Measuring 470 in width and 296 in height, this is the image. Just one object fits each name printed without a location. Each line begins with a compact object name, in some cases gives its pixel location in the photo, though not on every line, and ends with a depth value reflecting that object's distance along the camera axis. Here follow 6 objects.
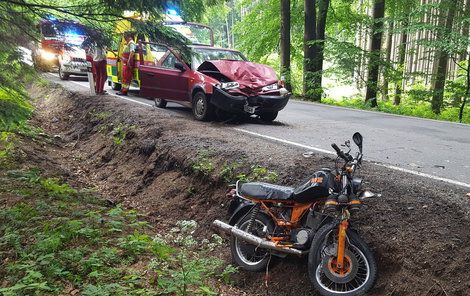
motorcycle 3.82
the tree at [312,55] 17.64
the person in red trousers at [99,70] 13.84
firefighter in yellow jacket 13.48
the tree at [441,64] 13.38
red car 9.23
